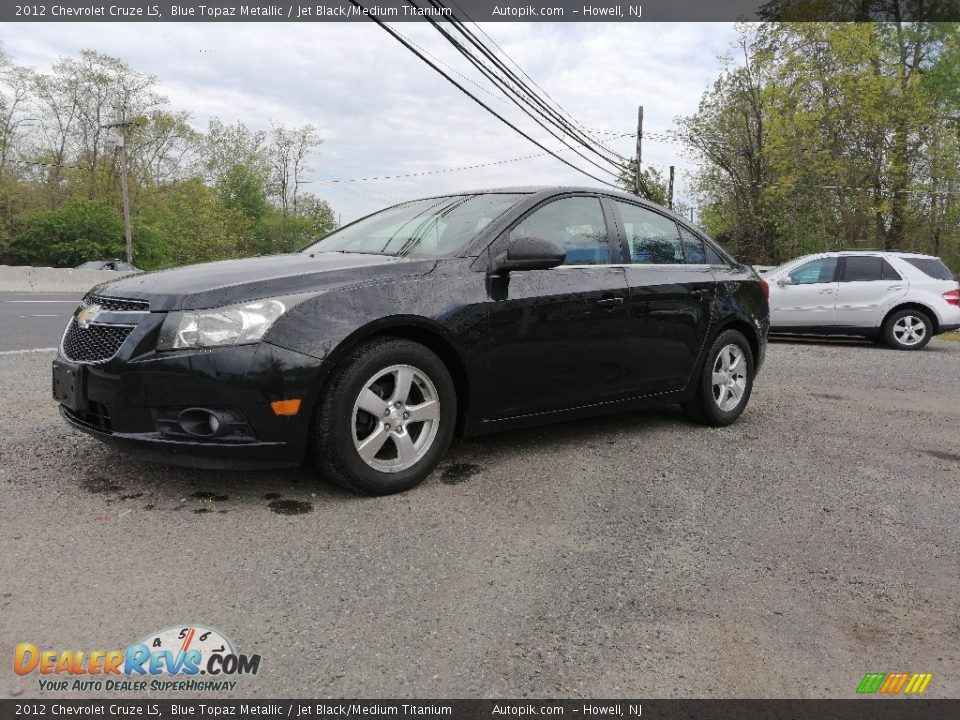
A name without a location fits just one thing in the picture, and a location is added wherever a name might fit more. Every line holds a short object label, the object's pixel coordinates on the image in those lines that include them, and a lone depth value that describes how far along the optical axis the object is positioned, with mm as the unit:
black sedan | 3053
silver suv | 11711
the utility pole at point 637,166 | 35469
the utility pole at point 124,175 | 35156
